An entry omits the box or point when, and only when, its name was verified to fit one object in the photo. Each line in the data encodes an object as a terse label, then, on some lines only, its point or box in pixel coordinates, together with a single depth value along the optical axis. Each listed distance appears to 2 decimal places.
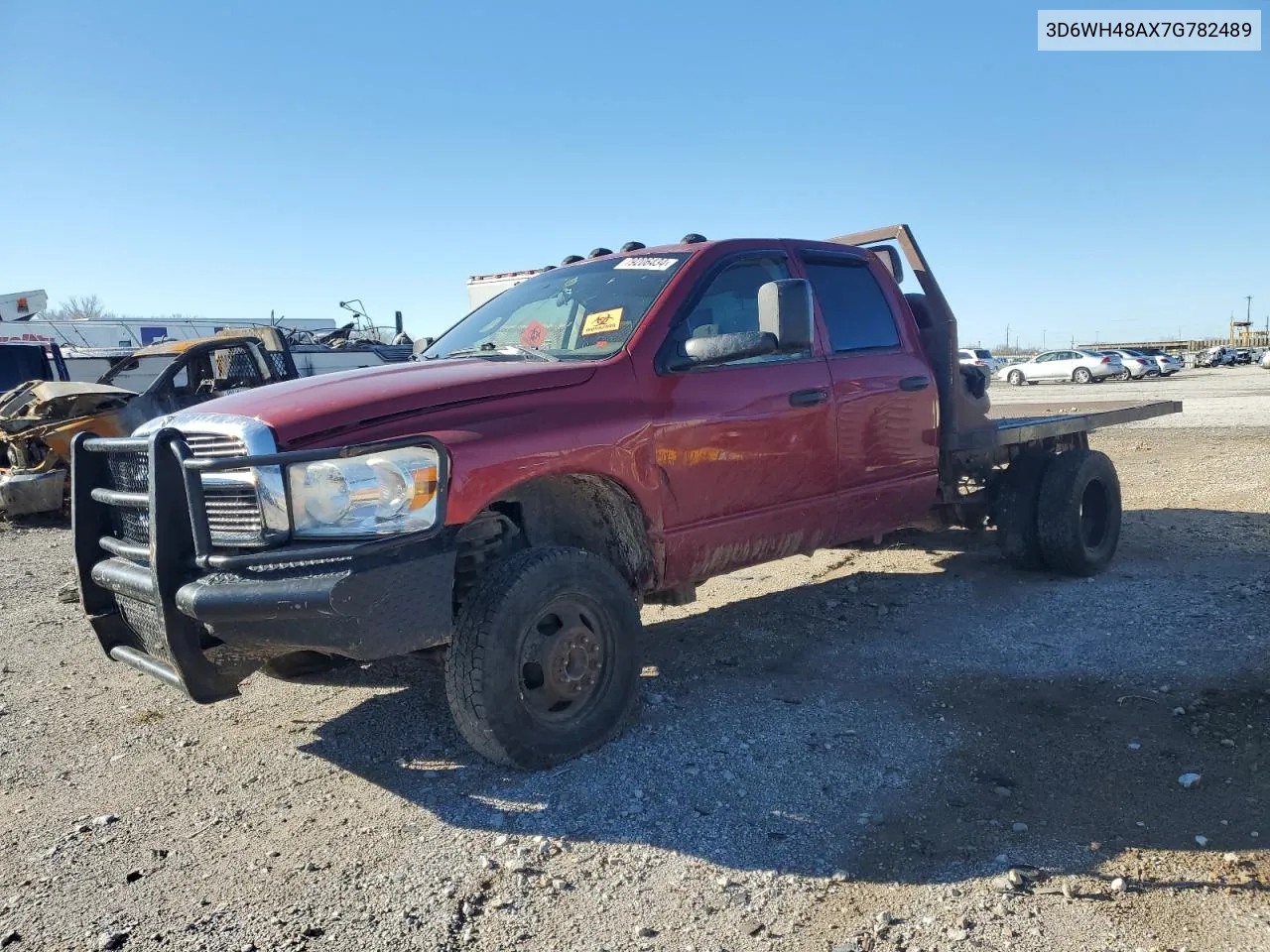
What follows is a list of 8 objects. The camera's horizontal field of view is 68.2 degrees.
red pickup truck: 2.92
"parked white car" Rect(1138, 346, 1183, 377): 38.38
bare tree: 22.16
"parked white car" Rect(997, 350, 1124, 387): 36.66
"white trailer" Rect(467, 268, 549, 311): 11.30
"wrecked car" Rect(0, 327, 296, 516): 9.64
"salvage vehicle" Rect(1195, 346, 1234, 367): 50.56
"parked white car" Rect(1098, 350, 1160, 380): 36.91
